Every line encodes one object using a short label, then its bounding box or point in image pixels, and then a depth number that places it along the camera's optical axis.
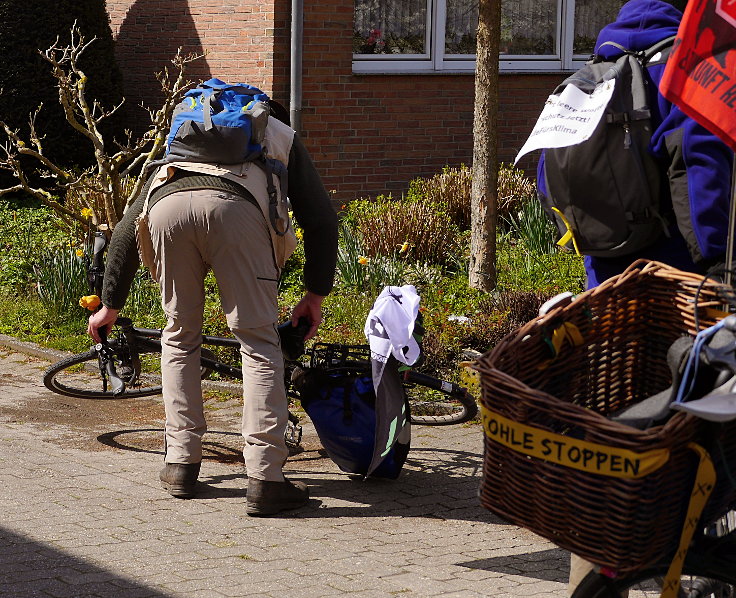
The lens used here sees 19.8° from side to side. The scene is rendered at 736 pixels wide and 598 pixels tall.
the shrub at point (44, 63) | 24.10
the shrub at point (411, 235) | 18.15
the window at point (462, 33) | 24.05
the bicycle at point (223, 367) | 9.76
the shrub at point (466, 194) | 20.36
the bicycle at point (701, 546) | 4.77
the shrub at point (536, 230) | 17.40
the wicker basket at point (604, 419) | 4.56
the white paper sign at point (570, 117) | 6.26
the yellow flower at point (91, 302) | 10.18
